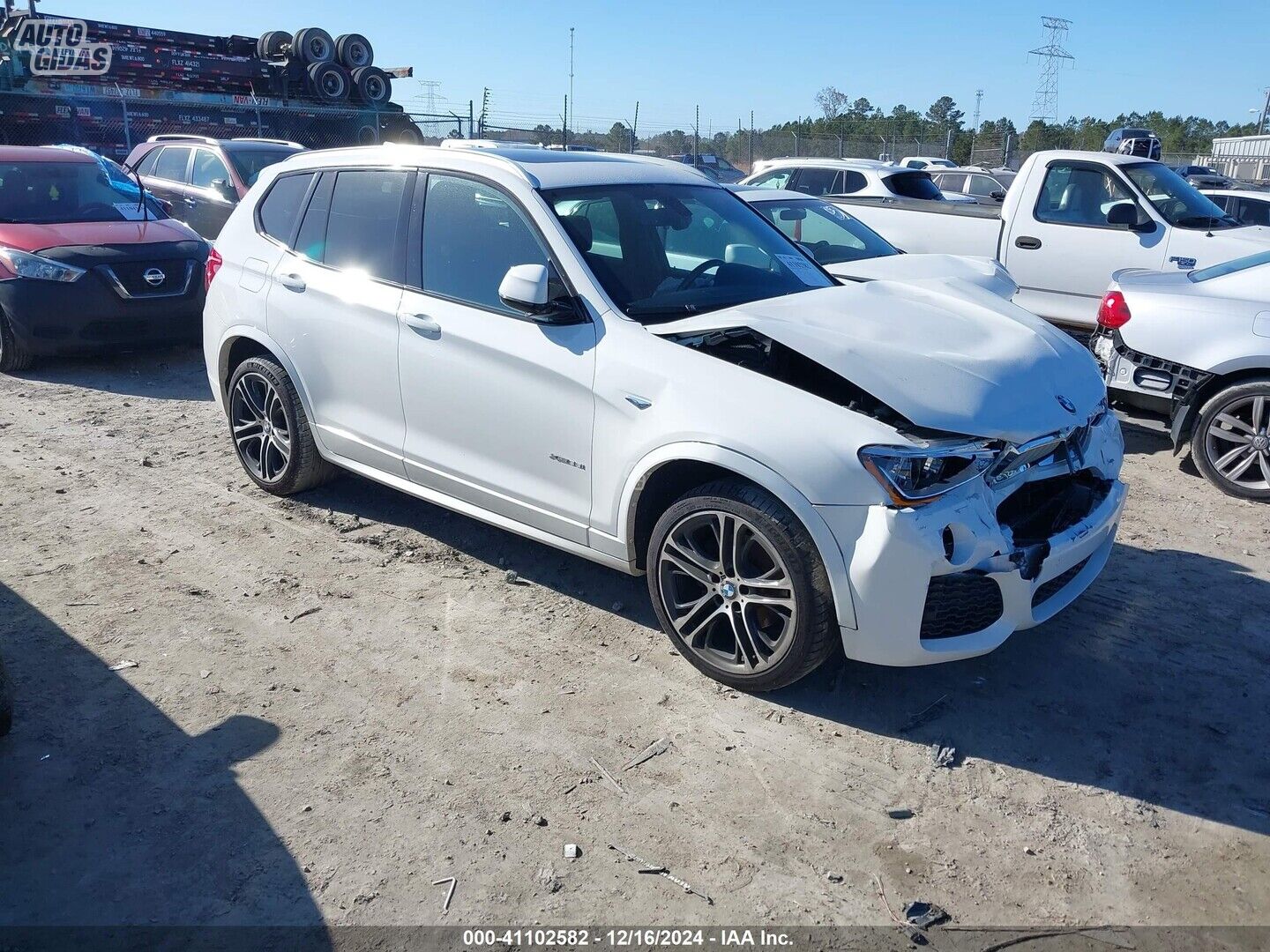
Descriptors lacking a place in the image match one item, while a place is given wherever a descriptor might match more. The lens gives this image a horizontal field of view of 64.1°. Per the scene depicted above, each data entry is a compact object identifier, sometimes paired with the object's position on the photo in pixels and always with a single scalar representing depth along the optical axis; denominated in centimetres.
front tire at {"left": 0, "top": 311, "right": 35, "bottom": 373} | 835
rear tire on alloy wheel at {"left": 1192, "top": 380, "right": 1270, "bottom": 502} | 592
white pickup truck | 877
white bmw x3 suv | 347
